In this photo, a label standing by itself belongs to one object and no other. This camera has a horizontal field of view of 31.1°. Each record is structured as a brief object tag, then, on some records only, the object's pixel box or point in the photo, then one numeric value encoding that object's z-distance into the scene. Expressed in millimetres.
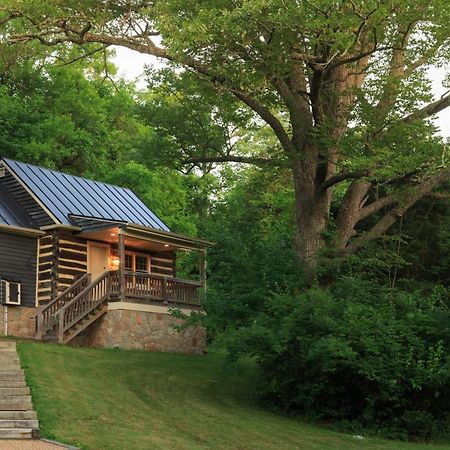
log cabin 25000
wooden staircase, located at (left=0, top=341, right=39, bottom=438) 12867
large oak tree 18016
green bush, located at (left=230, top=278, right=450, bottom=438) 16656
